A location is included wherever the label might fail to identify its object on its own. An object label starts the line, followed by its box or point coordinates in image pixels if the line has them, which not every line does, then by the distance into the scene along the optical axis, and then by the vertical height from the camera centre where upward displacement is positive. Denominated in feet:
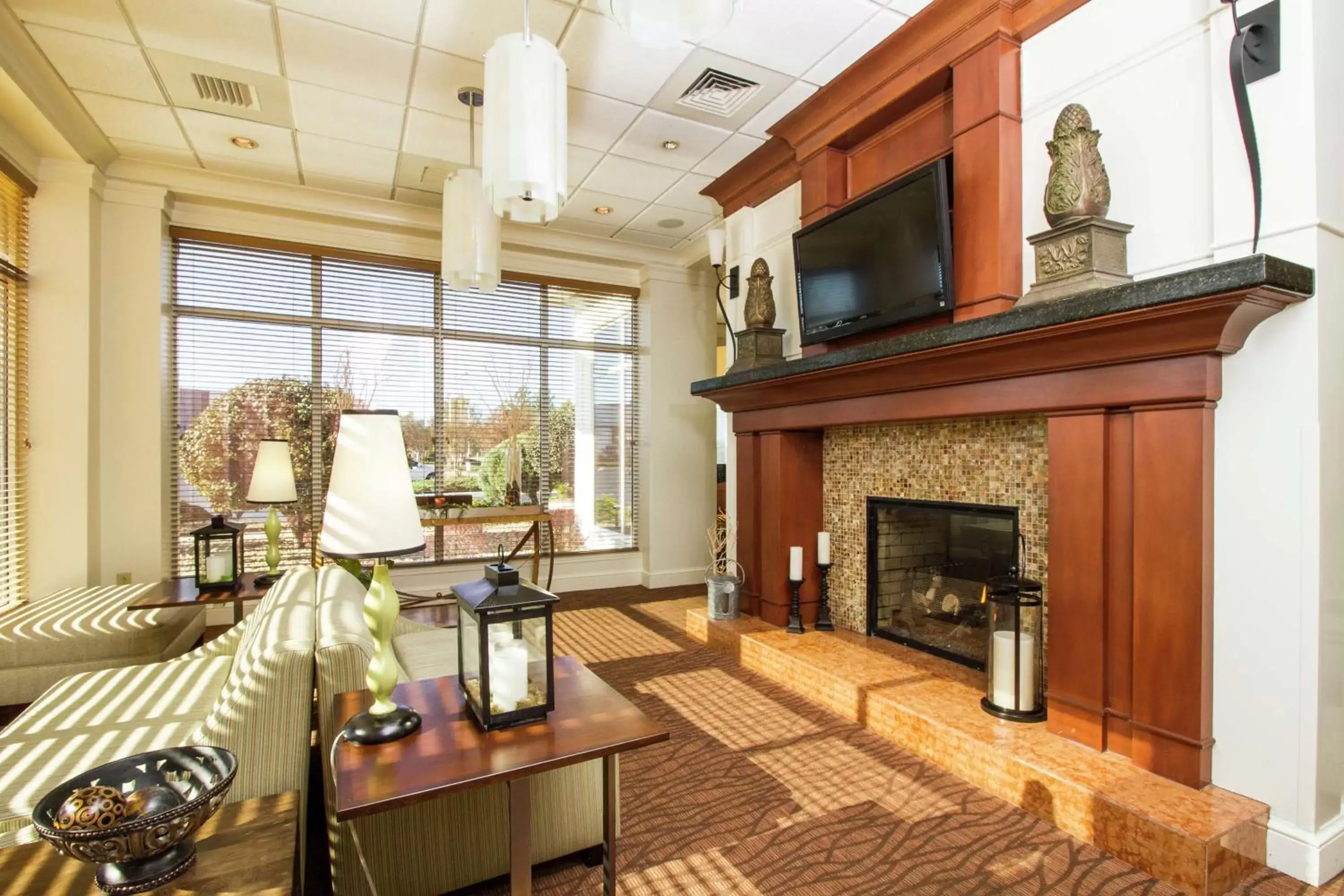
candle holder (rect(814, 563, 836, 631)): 12.17 -2.99
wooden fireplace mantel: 6.28 -0.12
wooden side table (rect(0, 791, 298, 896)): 3.67 -2.40
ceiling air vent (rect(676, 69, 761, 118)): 10.56 +5.77
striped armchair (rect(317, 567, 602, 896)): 5.40 -3.23
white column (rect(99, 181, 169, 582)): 13.64 +1.32
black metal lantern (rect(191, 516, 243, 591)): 11.27 -1.92
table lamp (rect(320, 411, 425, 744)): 4.56 -0.50
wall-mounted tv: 9.10 +2.83
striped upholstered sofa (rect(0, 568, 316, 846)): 5.25 -2.64
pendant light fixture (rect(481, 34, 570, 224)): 7.72 +3.75
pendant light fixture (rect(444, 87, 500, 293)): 11.26 +3.69
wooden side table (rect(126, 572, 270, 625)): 10.20 -2.35
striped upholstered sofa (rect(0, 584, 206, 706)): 9.46 -2.82
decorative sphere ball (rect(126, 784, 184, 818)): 3.80 -2.05
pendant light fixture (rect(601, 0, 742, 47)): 6.29 +4.06
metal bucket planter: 13.15 -2.89
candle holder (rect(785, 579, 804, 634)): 12.01 -3.05
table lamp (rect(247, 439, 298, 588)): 11.72 -0.66
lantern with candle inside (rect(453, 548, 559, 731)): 4.76 -1.47
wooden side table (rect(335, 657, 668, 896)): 4.03 -2.01
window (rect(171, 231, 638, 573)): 15.02 +1.65
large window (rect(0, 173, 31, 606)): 11.80 +1.05
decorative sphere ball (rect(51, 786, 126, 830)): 3.54 -1.95
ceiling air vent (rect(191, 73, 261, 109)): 10.62 +5.75
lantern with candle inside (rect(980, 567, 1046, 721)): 8.00 -2.49
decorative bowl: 3.48 -2.03
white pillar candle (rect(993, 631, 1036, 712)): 8.01 -2.69
